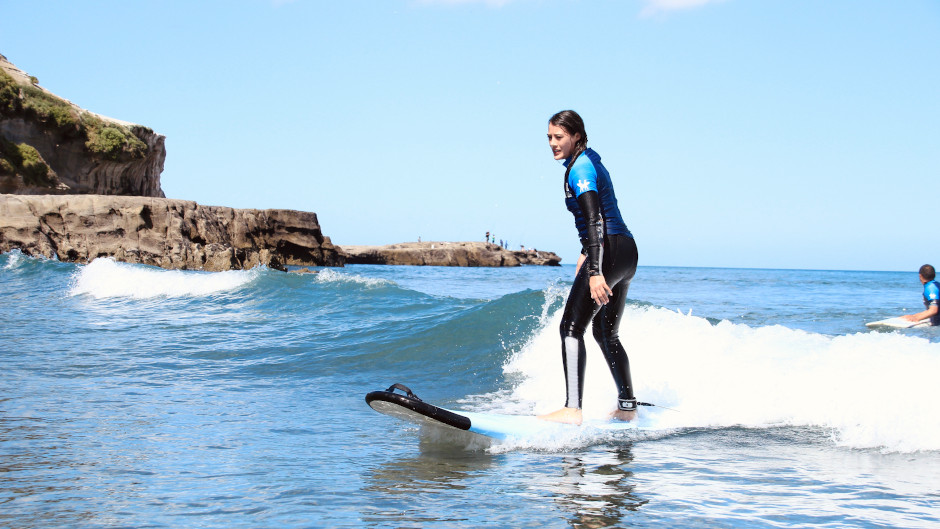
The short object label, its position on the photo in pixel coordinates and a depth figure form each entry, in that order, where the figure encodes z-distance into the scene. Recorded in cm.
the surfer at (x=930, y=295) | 1288
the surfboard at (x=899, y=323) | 1303
